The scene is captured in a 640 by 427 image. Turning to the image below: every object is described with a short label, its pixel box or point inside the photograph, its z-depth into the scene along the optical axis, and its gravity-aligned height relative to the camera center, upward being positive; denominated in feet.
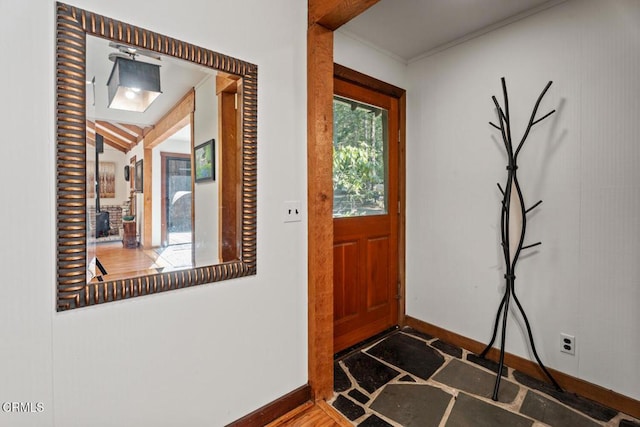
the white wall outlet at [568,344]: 6.19 -2.80
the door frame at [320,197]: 5.70 +0.33
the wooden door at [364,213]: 7.81 +0.00
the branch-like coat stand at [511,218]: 6.45 -0.12
